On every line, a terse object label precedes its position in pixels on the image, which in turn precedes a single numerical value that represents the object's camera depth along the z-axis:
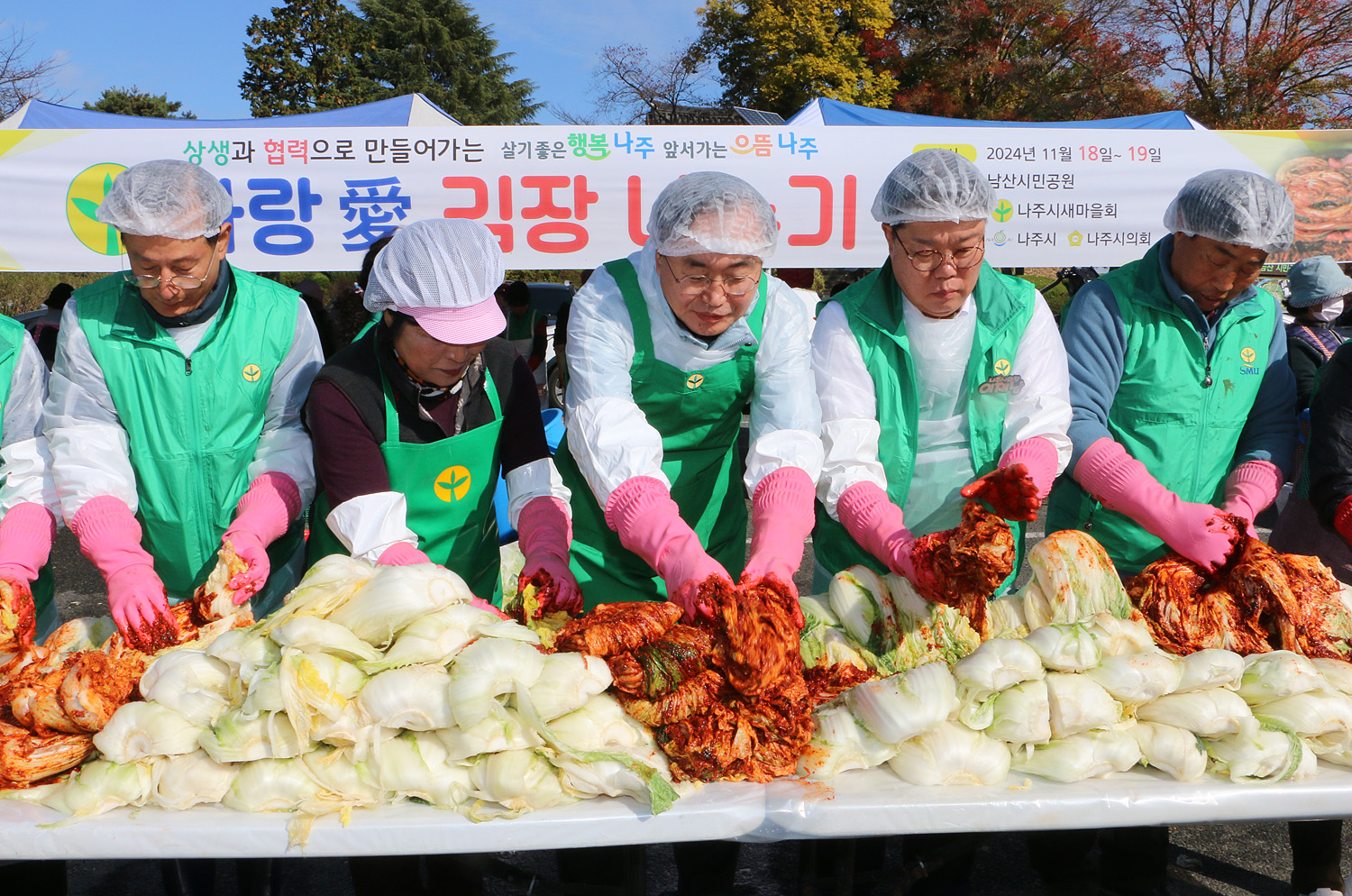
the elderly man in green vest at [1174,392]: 2.46
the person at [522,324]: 9.55
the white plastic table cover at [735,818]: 1.69
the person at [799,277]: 7.69
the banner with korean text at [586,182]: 6.38
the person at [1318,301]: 5.00
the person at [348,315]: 5.15
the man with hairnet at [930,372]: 2.32
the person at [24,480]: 2.28
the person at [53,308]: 8.20
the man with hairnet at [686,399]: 2.13
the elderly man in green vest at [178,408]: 2.25
